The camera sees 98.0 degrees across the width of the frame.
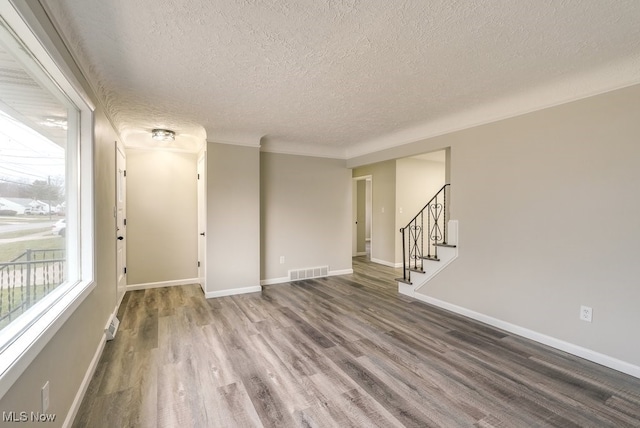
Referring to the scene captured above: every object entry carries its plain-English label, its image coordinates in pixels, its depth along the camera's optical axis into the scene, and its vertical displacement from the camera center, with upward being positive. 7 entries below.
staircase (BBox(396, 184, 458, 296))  3.53 -0.63
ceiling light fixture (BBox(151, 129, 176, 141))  3.94 +1.12
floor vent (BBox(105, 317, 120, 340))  2.71 -1.18
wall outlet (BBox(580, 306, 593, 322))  2.42 -0.86
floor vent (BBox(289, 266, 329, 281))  5.02 -1.10
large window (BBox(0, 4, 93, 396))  1.18 +0.11
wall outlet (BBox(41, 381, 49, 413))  1.32 -0.89
